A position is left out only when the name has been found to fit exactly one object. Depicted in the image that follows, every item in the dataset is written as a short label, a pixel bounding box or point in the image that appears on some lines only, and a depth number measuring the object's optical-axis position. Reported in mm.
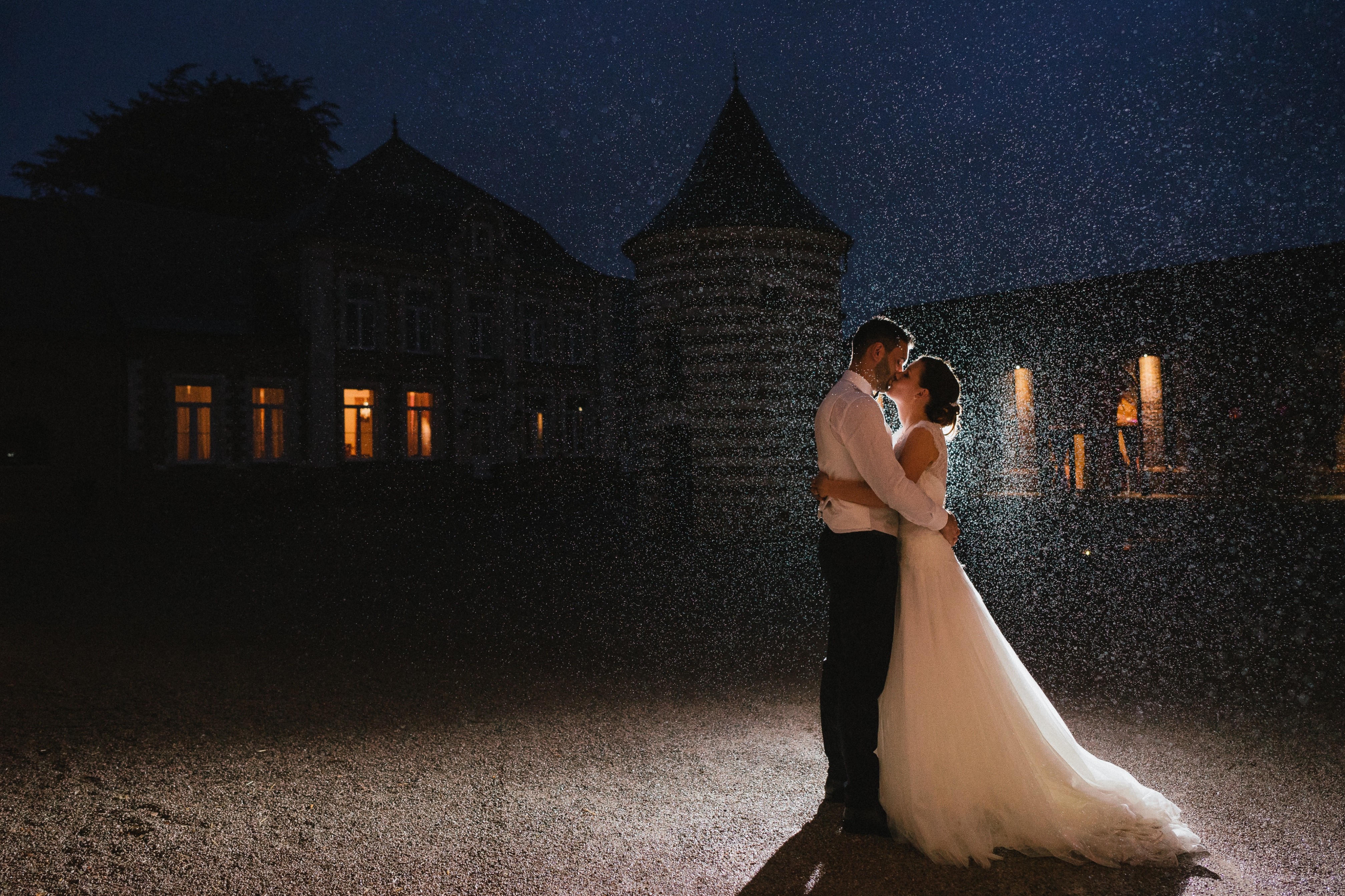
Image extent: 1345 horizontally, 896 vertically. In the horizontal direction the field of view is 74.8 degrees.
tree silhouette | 32750
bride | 3596
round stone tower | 17625
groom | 3797
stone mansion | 17875
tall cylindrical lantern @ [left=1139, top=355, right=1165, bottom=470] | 22359
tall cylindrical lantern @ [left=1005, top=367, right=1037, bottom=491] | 25125
